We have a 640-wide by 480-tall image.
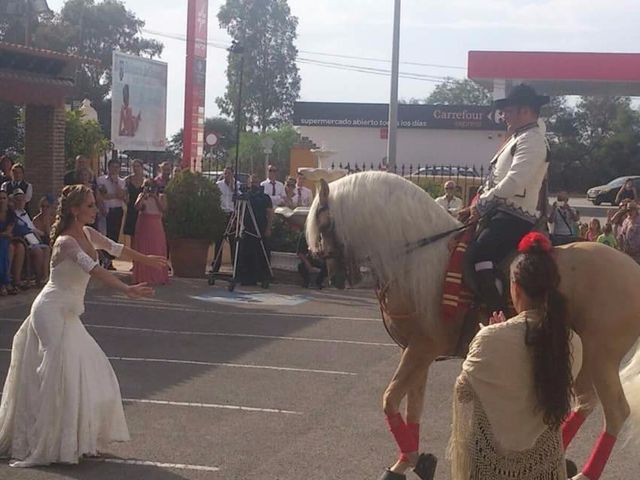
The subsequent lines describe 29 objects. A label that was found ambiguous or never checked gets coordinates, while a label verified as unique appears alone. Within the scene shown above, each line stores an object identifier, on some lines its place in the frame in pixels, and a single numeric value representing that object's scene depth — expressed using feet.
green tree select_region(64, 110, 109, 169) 84.74
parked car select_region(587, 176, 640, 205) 157.58
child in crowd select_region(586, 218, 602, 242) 59.62
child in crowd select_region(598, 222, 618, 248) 57.77
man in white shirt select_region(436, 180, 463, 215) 56.44
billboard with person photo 91.86
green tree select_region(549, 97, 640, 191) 200.95
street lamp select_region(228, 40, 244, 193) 68.59
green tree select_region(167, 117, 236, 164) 213.66
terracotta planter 58.49
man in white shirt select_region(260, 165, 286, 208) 63.67
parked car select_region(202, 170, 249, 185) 60.66
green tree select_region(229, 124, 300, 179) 181.88
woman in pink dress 54.54
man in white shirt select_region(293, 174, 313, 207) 63.77
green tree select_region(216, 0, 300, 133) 254.47
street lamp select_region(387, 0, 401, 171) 79.87
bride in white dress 22.00
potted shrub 57.62
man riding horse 20.99
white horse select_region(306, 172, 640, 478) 20.53
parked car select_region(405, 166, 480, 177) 91.01
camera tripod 55.57
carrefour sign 158.71
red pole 92.27
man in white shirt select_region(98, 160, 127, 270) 56.54
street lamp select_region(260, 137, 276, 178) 104.17
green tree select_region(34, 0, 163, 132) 220.84
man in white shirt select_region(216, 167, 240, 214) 62.18
